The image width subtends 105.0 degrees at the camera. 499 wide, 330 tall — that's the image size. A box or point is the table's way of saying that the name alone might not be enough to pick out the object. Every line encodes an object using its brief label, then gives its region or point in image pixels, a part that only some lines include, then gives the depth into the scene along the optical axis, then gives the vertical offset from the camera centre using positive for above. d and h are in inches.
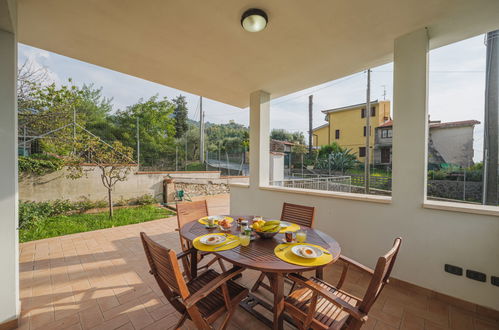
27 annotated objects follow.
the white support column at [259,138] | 149.2 +18.9
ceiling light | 70.1 +53.2
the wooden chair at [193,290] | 40.8 -31.6
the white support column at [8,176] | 57.2 -5.2
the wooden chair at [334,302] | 37.5 -36.3
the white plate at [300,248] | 51.2 -25.2
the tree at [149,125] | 444.1 +86.6
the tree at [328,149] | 526.3 +36.9
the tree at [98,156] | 198.8 +4.3
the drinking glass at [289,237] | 61.6 -24.1
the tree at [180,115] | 580.4 +140.4
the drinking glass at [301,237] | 61.2 -24.2
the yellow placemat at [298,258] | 48.4 -25.7
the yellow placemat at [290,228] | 72.0 -25.7
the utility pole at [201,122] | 479.1 +99.6
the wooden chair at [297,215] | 83.6 -24.7
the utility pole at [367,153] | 280.6 +14.2
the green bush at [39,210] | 143.6 -44.5
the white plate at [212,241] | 59.3 -25.1
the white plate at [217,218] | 80.8 -24.8
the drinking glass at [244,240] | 58.7 -24.1
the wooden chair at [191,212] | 86.7 -24.3
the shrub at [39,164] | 184.1 -4.3
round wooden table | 46.9 -26.0
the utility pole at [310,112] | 597.6 +158.9
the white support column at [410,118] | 79.6 +19.2
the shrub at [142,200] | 245.0 -51.5
